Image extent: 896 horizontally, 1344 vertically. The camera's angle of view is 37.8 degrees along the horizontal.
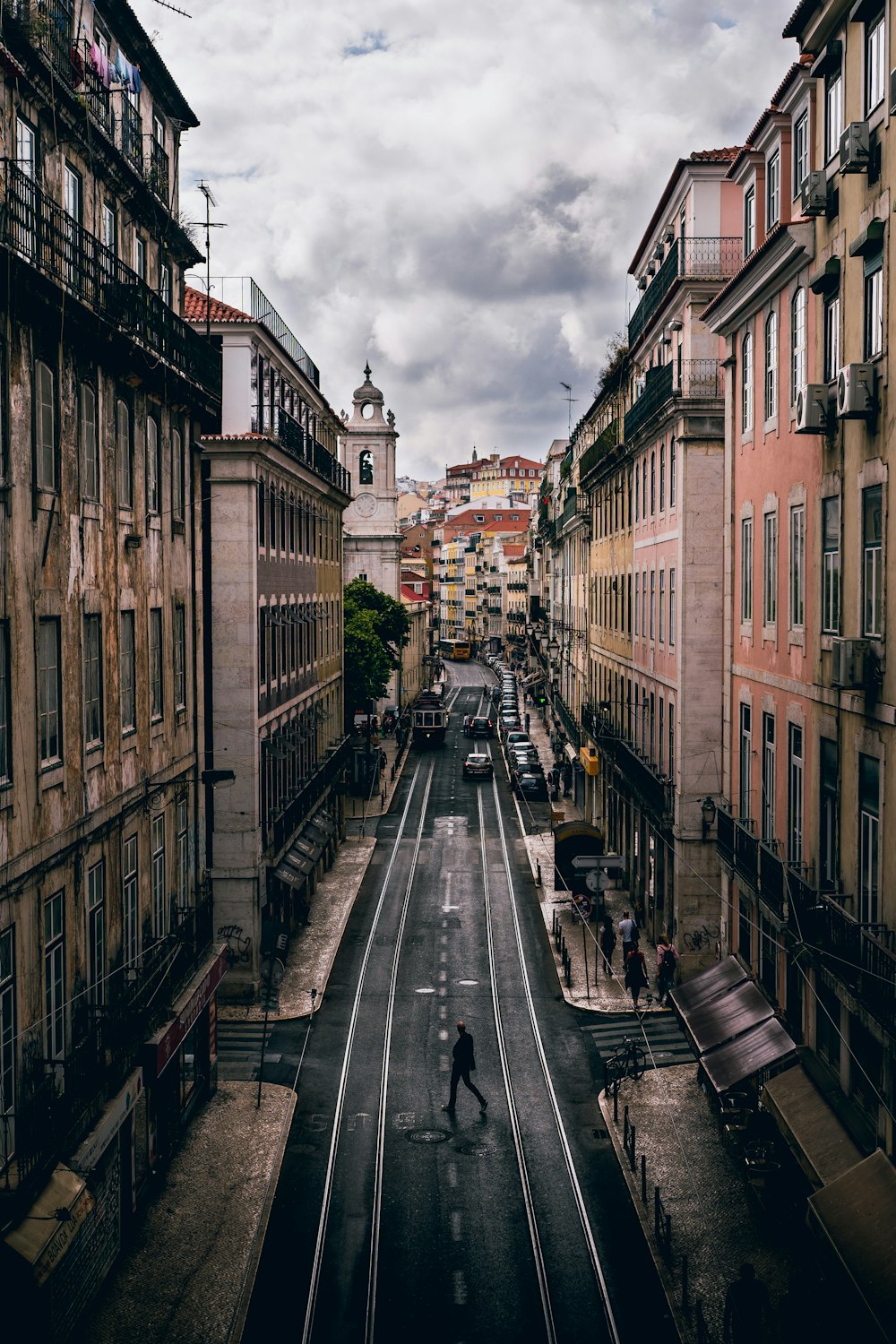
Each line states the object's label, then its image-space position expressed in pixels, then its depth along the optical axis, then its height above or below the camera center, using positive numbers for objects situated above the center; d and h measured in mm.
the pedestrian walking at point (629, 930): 33406 -8011
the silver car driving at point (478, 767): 70562 -7895
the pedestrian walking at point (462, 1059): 24047 -8087
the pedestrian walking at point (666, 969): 30938 -8309
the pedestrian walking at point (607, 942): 33625 -8357
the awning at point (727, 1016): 21531 -6791
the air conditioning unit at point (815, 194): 19062 +6216
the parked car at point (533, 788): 63531 -8167
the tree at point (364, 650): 66188 -1415
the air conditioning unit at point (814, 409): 18922 +3017
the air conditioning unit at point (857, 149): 17266 +6187
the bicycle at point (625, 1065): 25766 -8953
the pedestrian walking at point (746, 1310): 15281 -8191
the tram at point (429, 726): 85750 -6892
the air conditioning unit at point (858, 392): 17000 +2942
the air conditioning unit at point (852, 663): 17172 -606
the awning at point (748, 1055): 19641 -6769
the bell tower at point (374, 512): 95625 +8247
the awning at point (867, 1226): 13844 -6956
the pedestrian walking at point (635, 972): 30016 -8177
